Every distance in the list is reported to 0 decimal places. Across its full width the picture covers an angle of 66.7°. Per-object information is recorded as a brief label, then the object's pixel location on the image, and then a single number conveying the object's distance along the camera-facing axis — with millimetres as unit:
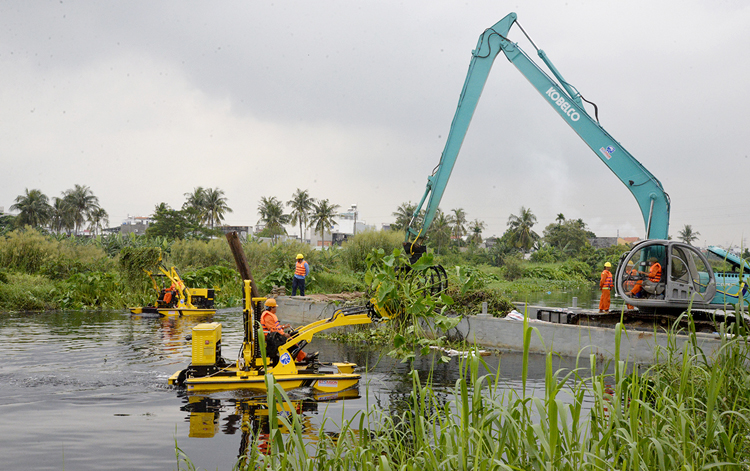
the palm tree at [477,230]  80188
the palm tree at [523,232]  73188
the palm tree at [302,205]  78438
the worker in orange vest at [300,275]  20648
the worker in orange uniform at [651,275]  12352
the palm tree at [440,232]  66562
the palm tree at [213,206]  78062
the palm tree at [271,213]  76938
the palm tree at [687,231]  87375
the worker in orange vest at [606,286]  15633
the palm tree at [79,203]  81000
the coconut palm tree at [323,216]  76062
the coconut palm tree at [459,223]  81500
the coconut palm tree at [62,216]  77550
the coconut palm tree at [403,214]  71375
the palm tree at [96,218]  83438
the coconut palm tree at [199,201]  75688
